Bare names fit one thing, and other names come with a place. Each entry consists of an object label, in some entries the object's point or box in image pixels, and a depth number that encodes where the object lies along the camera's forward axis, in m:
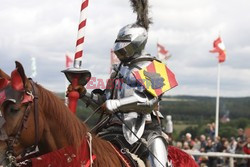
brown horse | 5.01
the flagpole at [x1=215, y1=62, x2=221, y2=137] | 26.10
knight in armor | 6.39
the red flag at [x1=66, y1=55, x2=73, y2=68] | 25.45
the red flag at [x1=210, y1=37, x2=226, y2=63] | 25.80
